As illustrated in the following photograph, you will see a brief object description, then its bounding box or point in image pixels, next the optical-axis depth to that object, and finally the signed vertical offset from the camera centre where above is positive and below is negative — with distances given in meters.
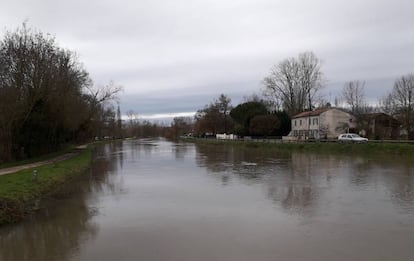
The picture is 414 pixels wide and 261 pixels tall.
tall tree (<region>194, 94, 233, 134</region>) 92.44 +3.91
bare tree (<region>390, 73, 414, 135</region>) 49.92 +4.42
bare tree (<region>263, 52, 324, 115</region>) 70.50 +8.44
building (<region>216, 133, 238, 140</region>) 76.19 -0.44
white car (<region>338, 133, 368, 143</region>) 44.31 -0.69
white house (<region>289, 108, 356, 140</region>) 61.16 +1.48
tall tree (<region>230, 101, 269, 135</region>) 72.44 +3.99
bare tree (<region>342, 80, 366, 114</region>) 67.31 +5.23
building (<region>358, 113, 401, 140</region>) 51.25 +0.79
